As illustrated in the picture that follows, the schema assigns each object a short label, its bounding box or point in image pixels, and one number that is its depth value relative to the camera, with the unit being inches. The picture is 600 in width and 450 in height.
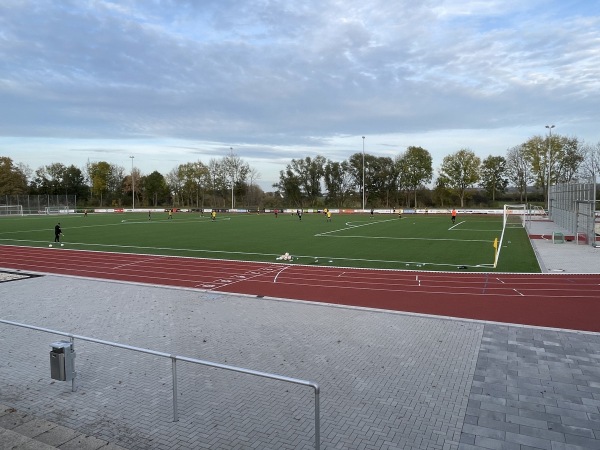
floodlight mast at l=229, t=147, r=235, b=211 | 4107.3
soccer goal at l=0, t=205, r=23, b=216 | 3021.7
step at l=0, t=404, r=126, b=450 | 223.8
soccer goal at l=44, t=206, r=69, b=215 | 3144.9
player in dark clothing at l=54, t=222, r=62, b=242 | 1202.0
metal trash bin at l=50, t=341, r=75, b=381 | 288.7
